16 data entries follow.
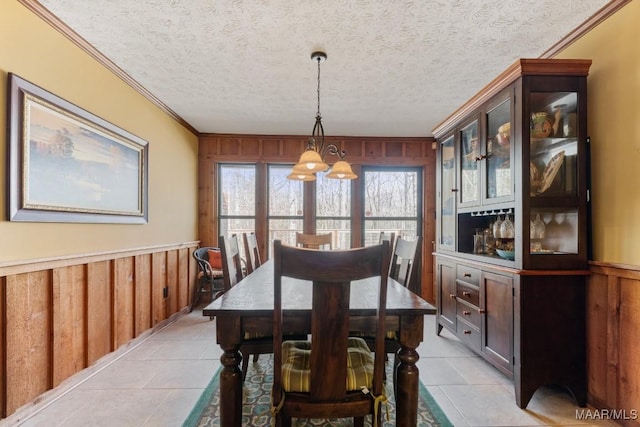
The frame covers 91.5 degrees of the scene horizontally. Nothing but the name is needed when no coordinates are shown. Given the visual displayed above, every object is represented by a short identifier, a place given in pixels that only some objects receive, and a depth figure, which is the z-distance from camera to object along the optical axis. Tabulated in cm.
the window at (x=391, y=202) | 473
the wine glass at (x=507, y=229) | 236
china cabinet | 196
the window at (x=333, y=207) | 471
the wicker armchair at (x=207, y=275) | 385
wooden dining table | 138
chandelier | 235
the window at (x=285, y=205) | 469
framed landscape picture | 179
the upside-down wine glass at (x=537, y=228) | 202
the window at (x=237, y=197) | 466
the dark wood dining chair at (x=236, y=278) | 174
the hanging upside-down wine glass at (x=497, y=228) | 247
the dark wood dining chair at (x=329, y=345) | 114
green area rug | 180
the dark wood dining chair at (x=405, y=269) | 177
